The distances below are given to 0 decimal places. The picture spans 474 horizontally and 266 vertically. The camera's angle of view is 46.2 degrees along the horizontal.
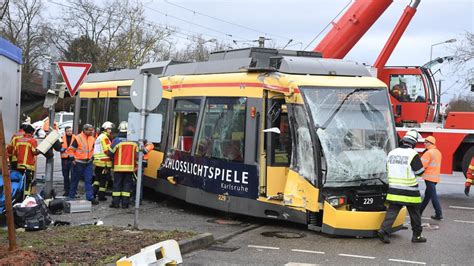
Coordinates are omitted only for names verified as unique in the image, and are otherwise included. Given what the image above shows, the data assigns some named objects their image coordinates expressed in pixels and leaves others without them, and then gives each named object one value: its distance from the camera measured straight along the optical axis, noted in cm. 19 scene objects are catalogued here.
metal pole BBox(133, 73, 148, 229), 838
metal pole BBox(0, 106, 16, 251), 590
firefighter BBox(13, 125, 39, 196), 986
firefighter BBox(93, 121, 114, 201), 1205
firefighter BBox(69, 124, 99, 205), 1177
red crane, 1393
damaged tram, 841
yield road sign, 1085
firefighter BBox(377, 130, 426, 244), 826
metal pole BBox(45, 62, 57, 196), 1120
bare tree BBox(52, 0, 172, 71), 4069
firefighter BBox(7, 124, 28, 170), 987
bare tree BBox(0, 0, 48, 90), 4900
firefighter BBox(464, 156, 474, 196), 1255
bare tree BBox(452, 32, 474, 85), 2892
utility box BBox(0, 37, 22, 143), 928
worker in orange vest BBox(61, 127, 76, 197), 1205
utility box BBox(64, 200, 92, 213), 1032
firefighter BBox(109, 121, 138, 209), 1124
